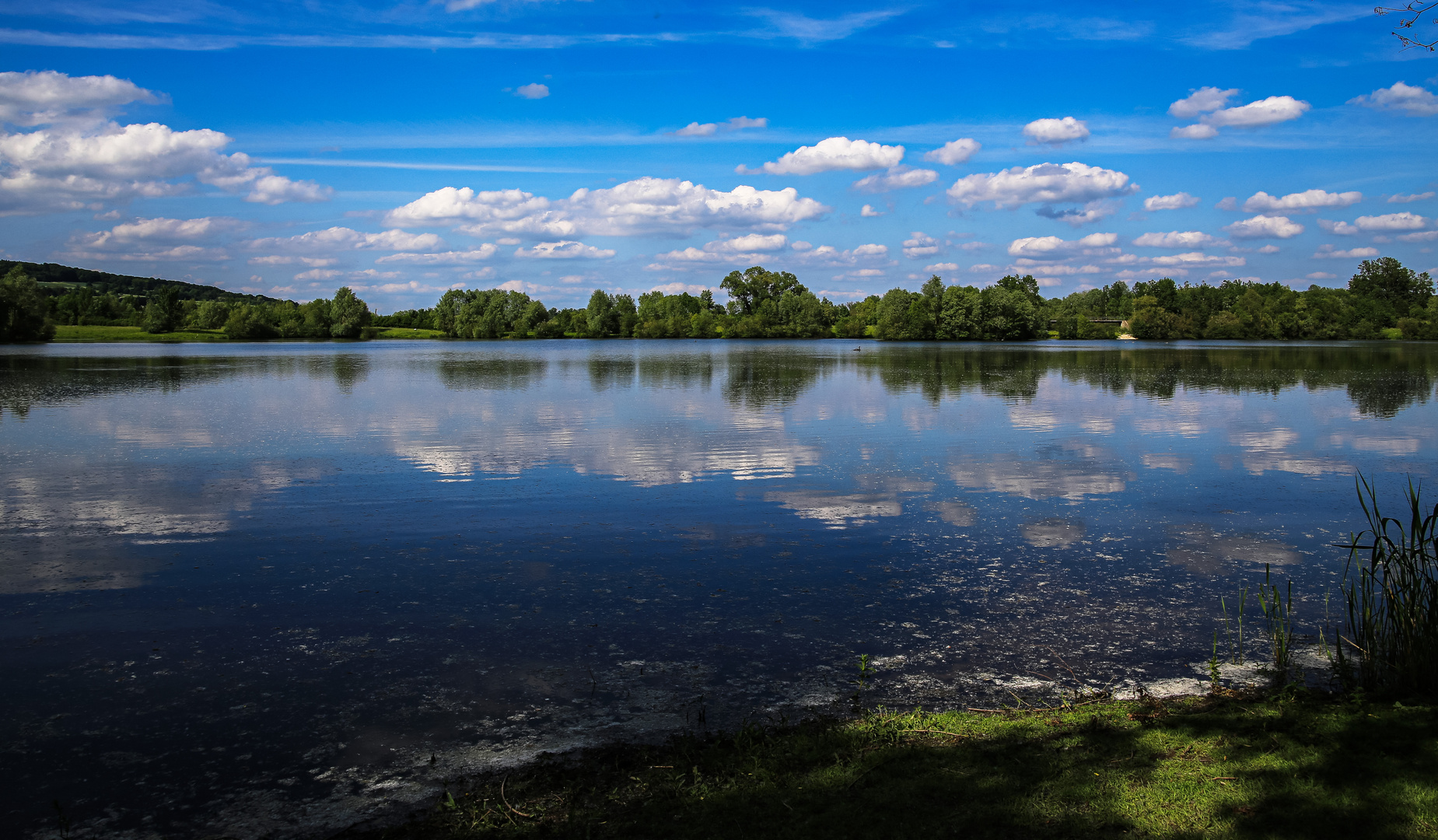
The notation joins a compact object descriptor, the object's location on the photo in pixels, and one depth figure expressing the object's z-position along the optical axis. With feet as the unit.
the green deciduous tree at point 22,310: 329.11
